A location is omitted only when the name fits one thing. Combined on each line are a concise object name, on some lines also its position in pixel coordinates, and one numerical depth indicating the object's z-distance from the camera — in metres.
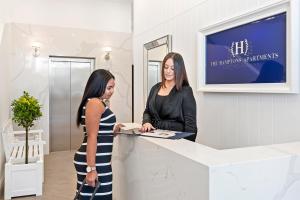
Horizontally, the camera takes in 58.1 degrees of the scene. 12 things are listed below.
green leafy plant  3.56
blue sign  1.77
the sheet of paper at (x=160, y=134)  1.61
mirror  3.20
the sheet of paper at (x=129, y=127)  2.03
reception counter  1.02
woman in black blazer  1.96
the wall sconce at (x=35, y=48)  5.58
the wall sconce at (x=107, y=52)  6.18
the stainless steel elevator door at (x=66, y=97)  5.93
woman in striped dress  1.75
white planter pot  3.26
